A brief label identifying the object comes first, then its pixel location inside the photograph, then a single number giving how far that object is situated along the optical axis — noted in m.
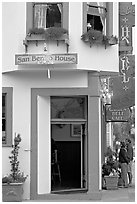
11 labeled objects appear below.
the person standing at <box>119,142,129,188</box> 17.72
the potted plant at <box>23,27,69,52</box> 14.59
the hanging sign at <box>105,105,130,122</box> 19.73
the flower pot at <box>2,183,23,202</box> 14.24
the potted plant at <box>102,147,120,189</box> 16.88
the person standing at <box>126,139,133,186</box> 18.75
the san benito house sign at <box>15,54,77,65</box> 14.28
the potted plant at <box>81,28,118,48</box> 14.84
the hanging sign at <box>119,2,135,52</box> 16.47
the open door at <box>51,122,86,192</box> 16.72
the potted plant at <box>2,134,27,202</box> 14.25
